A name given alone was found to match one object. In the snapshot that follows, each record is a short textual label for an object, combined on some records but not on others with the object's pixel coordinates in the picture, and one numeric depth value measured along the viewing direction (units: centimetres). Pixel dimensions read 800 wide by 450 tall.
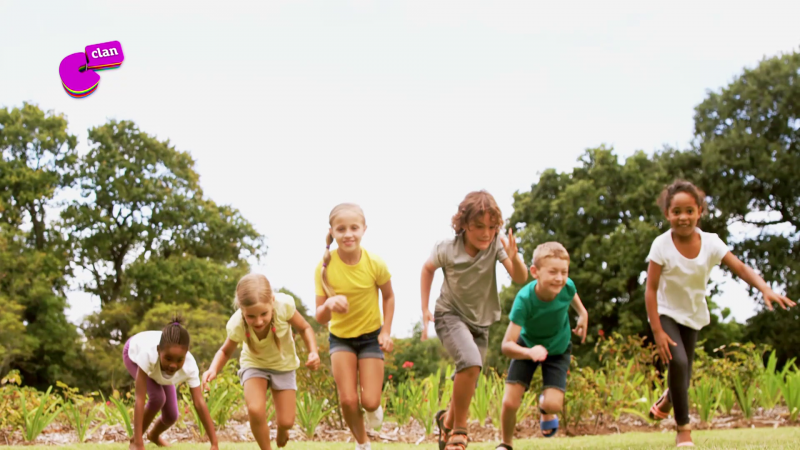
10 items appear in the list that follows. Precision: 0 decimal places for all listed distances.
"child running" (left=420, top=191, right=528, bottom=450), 520
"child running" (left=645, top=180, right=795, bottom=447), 588
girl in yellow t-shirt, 545
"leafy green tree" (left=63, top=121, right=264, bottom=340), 3095
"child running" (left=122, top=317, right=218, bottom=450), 594
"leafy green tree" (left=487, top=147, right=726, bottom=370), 2542
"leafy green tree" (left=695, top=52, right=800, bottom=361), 2511
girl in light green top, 525
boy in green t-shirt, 527
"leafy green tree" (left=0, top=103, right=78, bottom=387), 2772
